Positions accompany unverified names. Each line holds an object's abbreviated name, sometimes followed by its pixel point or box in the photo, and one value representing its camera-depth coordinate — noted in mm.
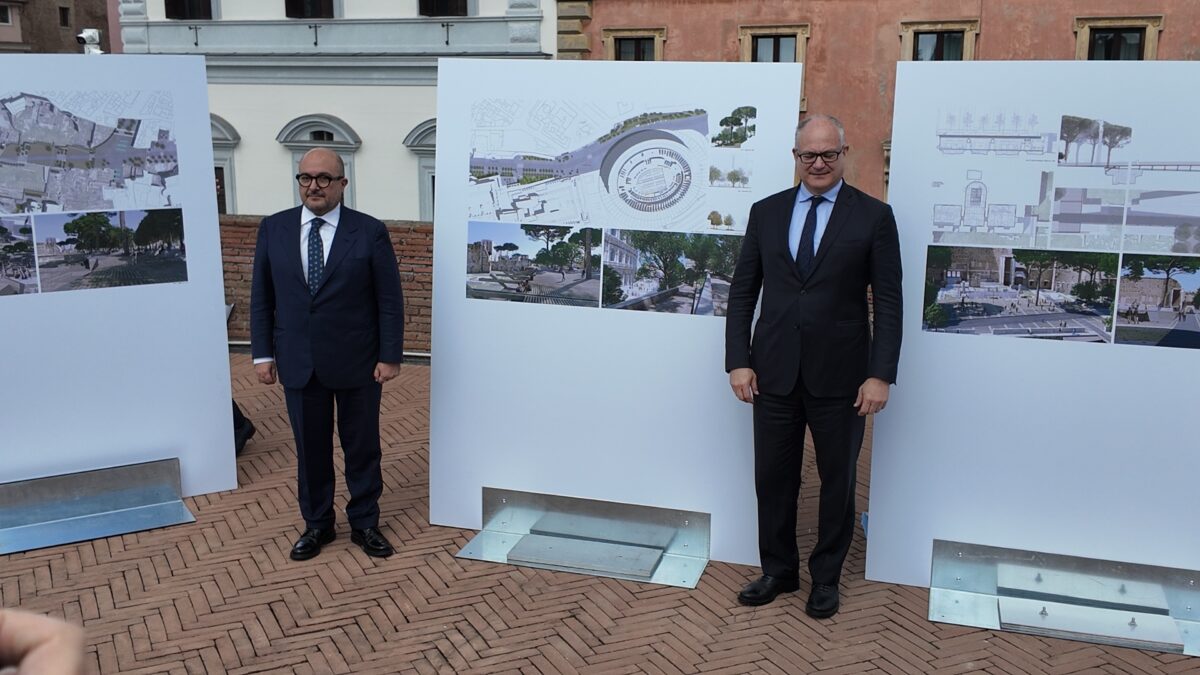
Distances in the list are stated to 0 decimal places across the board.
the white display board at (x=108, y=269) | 5402
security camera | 6005
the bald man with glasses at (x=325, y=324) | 4898
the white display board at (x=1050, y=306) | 4273
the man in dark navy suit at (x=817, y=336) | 4285
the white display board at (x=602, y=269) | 4844
